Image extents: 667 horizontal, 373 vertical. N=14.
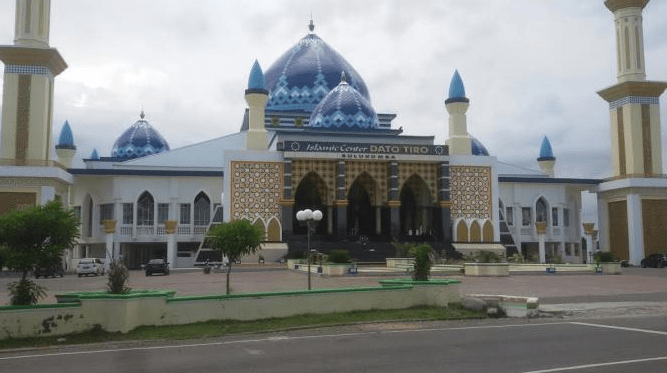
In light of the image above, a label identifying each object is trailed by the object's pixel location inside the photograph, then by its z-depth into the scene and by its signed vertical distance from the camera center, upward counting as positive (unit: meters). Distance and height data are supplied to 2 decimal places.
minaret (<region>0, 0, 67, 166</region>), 33.94 +8.43
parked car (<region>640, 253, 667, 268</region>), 37.09 -0.59
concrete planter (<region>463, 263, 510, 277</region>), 26.27 -0.70
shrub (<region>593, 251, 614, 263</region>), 29.48 -0.28
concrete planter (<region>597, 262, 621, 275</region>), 29.15 -0.72
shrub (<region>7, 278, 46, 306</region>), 12.02 -0.70
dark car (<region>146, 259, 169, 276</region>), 29.57 -0.61
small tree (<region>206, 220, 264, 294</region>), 15.77 +0.35
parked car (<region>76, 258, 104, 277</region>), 31.64 -0.63
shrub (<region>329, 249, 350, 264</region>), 26.31 -0.19
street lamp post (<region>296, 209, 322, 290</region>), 19.20 +1.06
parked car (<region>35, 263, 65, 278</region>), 30.19 -0.94
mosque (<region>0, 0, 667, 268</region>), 34.59 +4.11
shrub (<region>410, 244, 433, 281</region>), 15.11 -0.30
